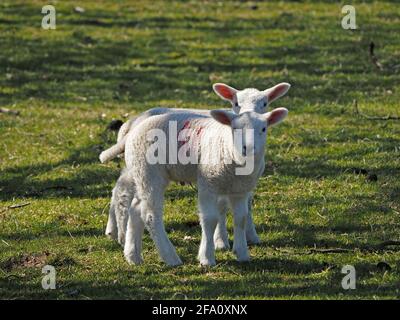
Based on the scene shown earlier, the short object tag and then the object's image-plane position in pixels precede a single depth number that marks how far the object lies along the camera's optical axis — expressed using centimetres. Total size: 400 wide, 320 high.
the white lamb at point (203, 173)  1310
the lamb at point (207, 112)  1398
